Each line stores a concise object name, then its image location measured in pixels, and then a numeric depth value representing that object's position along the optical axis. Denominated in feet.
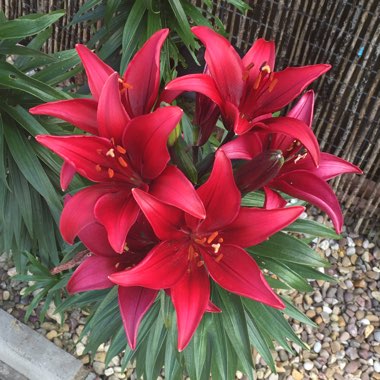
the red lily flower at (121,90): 2.91
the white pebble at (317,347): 7.52
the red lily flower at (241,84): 3.02
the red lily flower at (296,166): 3.01
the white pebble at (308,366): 7.36
